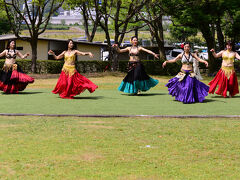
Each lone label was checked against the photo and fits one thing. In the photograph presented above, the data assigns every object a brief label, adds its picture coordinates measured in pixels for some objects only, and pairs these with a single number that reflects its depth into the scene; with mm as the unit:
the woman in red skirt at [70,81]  16750
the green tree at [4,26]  64750
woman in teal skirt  18328
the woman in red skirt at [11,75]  18703
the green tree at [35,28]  34641
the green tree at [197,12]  29672
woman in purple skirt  15586
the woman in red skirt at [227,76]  17422
